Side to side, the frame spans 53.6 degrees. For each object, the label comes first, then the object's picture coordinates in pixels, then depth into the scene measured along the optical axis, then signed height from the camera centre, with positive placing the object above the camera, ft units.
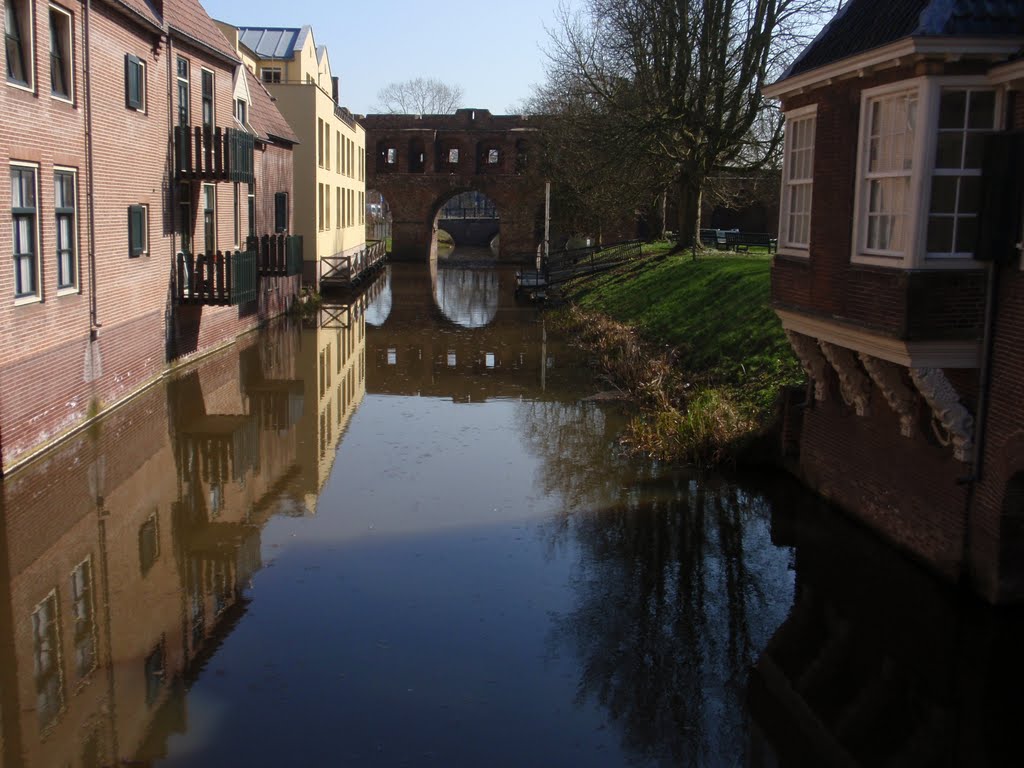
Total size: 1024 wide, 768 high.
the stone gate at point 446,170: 198.08 +13.57
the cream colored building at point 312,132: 117.70 +13.11
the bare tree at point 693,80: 88.43 +14.86
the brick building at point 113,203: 41.27 +1.48
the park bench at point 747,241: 107.80 +0.62
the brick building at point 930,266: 27.40 -0.47
